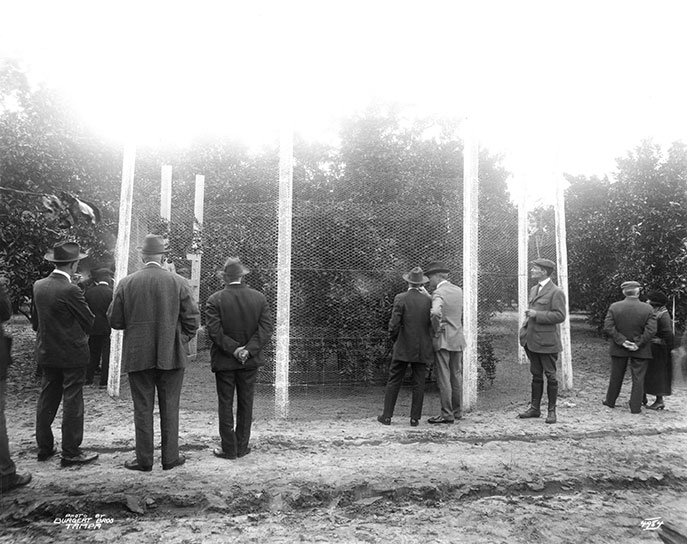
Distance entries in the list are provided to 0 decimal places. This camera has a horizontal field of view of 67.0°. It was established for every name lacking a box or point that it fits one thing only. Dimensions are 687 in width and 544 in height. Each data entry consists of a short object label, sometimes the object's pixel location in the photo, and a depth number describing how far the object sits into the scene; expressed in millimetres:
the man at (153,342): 4352
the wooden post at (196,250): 7367
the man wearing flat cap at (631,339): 6750
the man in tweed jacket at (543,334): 6098
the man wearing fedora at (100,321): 7582
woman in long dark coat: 6941
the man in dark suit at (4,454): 3836
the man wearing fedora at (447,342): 6102
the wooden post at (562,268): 8203
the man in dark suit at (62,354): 4496
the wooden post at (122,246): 7004
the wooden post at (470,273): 6688
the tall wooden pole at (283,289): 6109
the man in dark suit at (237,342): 4809
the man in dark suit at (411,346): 5941
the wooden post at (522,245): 8875
